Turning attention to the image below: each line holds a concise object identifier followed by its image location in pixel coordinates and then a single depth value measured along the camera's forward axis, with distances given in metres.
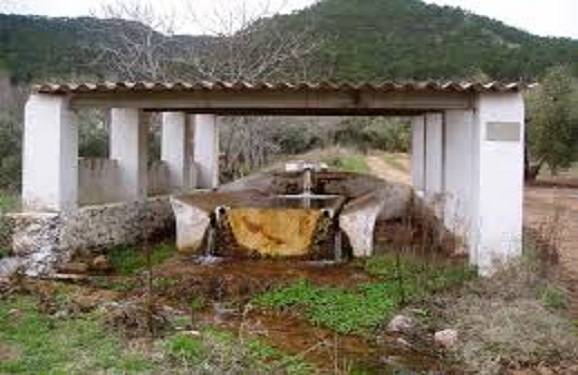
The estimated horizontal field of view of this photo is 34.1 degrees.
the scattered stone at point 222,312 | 11.67
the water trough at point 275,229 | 15.88
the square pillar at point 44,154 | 14.49
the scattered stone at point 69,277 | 13.80
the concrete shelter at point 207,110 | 13.56
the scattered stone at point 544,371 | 9.49
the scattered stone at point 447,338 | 10.49
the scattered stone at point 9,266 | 13.81
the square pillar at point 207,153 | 21.44
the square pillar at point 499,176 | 13.51
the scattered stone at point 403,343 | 10.70
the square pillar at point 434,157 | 18.06
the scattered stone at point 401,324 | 11.23
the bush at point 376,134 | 44.77
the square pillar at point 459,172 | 15.16
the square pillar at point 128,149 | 17.50
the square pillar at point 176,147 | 19.83
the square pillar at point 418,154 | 20.83
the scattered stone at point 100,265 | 14.53
